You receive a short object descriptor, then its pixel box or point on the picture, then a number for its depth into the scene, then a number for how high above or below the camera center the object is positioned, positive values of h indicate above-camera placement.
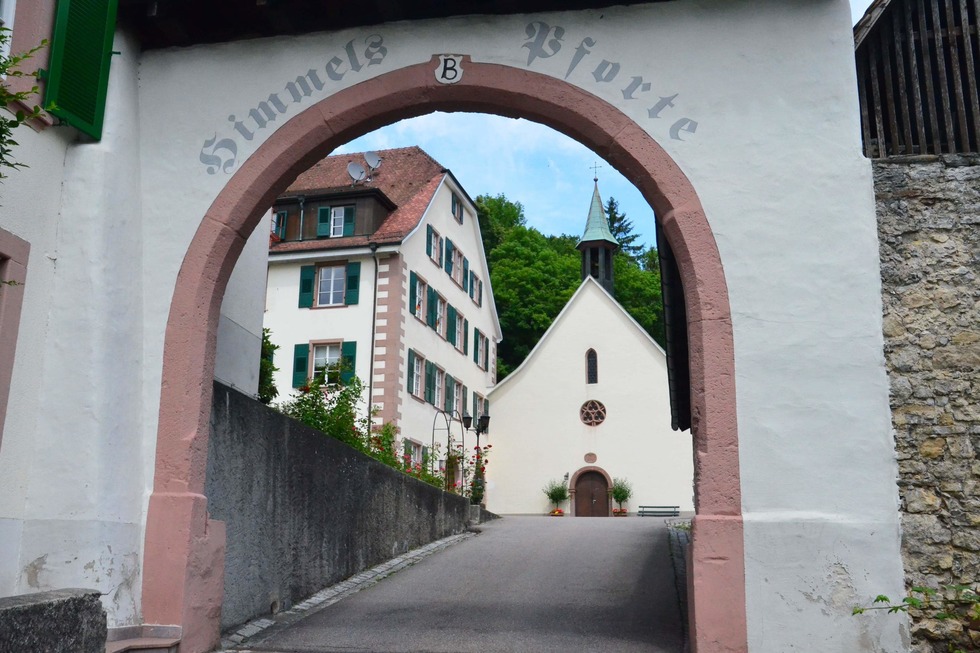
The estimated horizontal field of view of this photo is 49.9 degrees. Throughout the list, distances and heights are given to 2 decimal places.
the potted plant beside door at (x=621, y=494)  34.72 +1.99
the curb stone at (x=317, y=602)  7.95 -0.47
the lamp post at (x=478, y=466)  22.65 +1.89
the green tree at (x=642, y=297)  47.56 +11.73
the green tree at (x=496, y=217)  50.94 +17.11
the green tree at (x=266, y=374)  13.20 +2.25
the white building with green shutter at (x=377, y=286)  27.67 +7.19
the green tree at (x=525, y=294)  45.84 +11.17
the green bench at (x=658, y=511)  33.69 +1.42
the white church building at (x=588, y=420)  35.44 +4.60
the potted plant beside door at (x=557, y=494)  35.69 +2.01
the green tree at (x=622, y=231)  63.56 +19.45
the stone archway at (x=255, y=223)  6.70 +1.61
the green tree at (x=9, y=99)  4.59 +1.93
